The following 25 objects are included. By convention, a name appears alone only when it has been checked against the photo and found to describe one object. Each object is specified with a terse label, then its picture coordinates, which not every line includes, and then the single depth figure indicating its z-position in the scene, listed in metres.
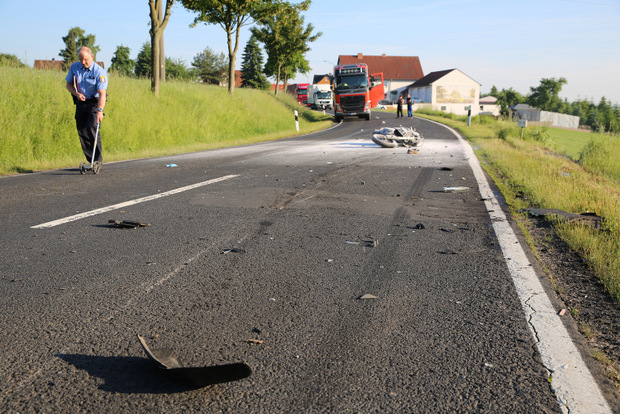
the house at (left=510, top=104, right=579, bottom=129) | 94.19
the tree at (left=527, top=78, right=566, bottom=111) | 117.25
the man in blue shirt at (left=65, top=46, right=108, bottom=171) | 8.75
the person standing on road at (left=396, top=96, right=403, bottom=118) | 40.66
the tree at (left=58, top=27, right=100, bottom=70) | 76.19
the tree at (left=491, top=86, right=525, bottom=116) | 147.62
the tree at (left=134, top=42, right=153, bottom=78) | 67.19
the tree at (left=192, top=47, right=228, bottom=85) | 87.56
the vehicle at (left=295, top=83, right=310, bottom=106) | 71.94
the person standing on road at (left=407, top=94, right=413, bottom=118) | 41.25
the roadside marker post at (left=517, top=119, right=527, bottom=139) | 20.59
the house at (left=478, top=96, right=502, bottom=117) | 137.88
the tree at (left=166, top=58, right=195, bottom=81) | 53.62
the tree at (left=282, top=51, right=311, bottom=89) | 49.37
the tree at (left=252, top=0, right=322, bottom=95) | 44.75
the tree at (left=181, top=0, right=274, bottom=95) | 25.03
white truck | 60.62
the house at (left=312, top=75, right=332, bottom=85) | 131.54
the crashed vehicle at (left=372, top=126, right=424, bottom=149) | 15.37
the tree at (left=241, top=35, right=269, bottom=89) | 77.50
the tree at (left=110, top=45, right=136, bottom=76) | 76.94
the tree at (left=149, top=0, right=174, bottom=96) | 19.58
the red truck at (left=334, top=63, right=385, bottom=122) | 35.00
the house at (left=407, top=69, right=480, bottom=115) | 103.06
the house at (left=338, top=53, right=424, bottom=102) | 119.06
